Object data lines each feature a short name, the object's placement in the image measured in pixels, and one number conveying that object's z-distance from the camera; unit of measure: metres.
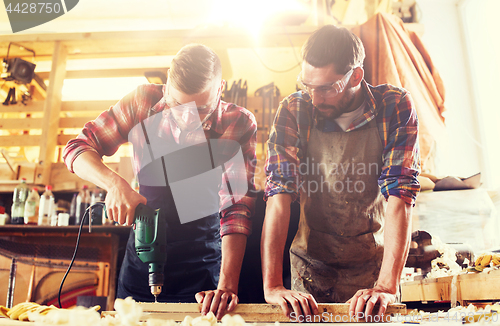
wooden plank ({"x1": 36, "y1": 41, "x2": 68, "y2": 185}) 2.23
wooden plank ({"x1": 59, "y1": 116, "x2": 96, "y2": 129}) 2.30
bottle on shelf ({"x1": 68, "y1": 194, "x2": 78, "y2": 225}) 2.30
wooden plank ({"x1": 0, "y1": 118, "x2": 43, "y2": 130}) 2.33
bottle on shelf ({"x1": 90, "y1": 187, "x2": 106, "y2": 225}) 2.14
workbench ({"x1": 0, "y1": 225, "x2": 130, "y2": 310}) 2.04
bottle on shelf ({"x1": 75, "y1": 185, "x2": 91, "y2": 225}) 2.25
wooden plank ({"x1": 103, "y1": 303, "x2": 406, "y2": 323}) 0.87
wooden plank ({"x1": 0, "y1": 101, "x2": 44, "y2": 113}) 2.51
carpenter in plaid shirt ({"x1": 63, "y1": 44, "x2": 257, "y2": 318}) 1.25
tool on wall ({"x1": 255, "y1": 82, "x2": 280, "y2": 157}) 2.46
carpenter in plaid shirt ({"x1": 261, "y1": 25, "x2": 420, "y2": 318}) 1.14
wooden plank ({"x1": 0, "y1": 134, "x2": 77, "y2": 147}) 2.31
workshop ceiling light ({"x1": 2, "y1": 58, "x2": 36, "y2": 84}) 2.51
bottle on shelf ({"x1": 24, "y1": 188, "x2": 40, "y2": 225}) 2.20
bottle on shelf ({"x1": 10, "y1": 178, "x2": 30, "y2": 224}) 2.24
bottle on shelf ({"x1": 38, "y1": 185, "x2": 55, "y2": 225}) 2.20
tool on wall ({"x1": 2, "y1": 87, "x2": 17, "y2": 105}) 2.60
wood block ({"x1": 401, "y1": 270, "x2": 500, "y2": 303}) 1.07
